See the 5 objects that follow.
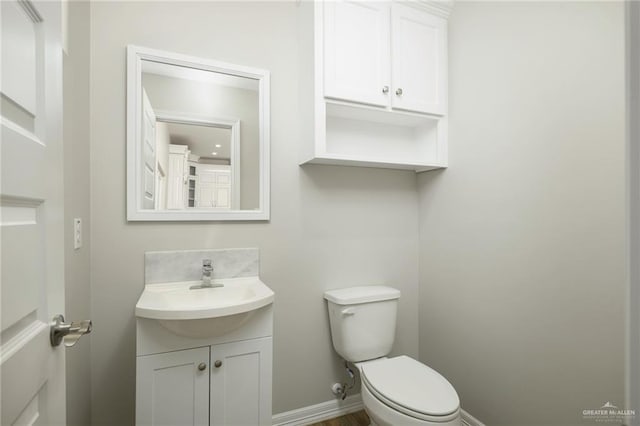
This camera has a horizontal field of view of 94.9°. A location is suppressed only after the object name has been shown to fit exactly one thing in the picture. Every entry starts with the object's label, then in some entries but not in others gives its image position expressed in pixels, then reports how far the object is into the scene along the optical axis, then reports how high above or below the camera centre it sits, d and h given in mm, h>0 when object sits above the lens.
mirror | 1397 +395
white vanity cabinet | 1099 -634
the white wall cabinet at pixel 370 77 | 1491 +734
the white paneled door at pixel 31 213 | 478 +6
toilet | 1140 -744
